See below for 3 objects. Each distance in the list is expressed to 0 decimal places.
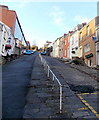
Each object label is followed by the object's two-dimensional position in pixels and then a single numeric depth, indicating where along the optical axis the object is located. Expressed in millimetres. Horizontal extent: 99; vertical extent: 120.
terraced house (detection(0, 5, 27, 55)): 32750
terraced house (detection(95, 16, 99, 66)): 21359
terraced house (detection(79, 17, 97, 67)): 22995
